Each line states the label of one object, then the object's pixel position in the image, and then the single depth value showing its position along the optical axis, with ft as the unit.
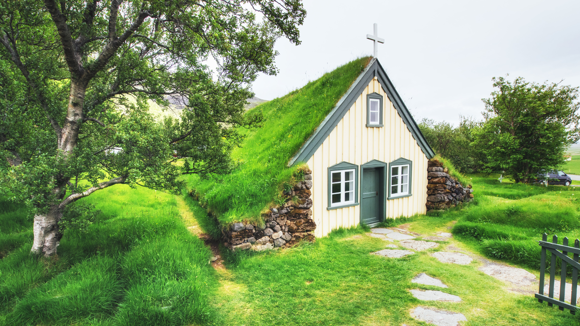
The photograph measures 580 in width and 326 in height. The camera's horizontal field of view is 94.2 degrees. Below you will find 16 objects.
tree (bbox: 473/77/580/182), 65.10
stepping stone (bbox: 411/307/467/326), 14.28
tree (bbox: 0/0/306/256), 17.60
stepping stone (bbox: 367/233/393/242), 28.89
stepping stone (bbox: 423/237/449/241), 28.89
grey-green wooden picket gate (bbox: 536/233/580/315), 14.65
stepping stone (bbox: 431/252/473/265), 22.53
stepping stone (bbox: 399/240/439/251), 25.81
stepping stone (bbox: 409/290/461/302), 16.62
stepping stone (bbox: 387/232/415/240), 29.01
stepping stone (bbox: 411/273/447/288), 18.60
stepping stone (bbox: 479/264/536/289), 18.85
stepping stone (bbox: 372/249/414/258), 23.97
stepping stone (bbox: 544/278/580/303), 16.49
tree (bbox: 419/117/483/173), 95.71
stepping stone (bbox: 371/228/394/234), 31.15
